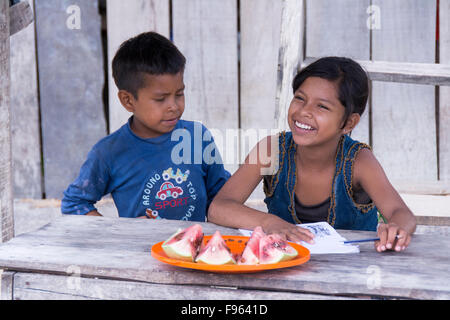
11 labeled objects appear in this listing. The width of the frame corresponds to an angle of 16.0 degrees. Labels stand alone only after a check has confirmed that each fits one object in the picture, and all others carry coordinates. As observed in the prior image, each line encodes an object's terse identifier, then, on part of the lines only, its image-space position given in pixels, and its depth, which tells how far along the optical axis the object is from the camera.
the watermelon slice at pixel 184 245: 3.61
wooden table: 3.57
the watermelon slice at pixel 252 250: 3.60
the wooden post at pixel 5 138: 4.14
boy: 4.25
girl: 4.11
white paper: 3.75
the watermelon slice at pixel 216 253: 3.59
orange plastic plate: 3.56
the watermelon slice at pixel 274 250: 3.61
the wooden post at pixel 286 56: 4.40
